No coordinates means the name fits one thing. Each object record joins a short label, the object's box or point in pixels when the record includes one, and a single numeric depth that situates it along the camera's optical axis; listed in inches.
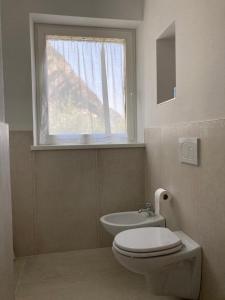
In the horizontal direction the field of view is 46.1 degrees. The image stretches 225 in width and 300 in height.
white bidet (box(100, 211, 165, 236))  79.7
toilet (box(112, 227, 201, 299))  58.5
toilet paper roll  78.6
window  101.1
